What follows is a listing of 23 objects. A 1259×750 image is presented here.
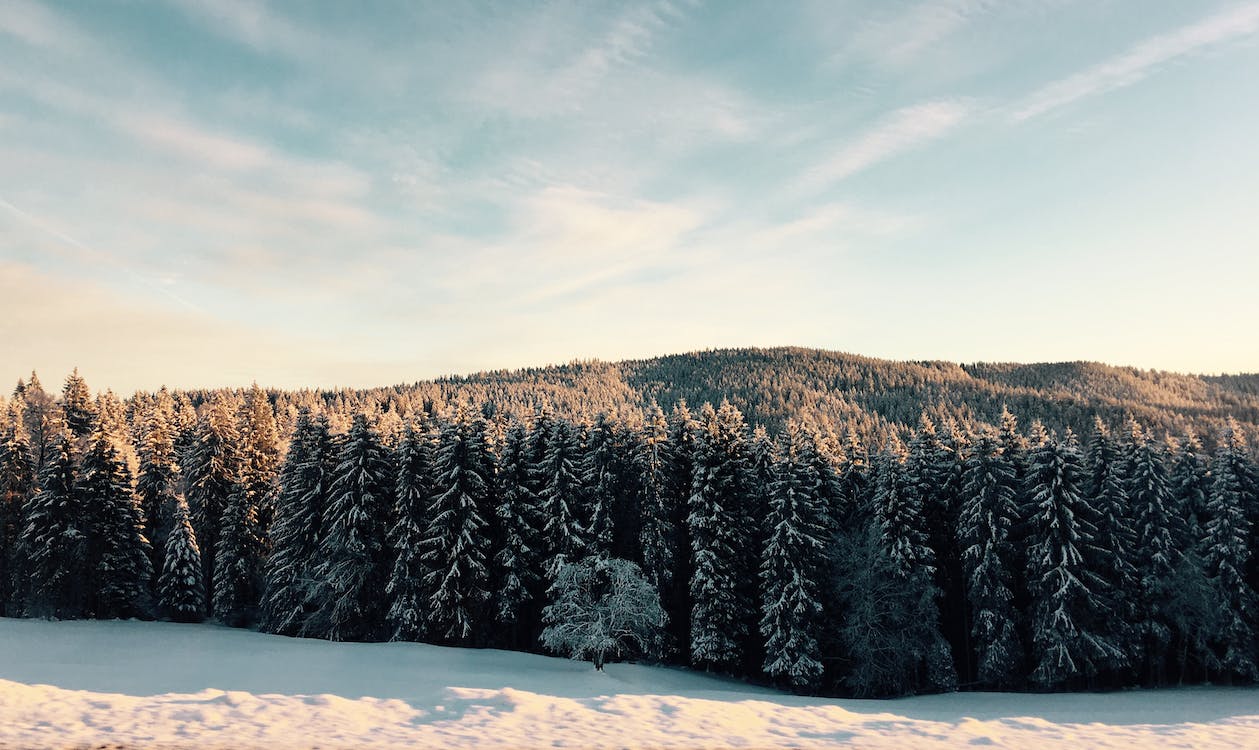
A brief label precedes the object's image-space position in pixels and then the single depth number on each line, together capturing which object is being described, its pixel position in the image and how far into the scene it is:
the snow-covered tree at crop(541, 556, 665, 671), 34.47
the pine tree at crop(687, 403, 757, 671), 40.34
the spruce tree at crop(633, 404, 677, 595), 41.78
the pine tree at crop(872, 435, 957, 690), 39.25
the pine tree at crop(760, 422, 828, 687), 38.84
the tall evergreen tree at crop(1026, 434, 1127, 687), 38.75
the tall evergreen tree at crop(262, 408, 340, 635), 43.97
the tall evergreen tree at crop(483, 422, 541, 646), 41.31
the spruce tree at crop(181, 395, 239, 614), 52.59
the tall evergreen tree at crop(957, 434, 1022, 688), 39.78
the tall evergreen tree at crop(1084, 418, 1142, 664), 40.78
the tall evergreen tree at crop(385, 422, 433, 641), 40.19
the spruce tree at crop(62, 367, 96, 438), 81.62
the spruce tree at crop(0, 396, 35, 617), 47.75
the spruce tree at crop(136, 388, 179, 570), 53.19
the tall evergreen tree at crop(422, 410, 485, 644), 39.97
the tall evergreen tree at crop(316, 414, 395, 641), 41.28
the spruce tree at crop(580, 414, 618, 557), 42.00
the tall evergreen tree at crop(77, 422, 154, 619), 45.75
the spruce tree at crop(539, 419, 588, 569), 42.00
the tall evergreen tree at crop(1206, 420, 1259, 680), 40.25
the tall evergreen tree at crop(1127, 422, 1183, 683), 41.31
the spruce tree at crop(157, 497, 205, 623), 49.09
